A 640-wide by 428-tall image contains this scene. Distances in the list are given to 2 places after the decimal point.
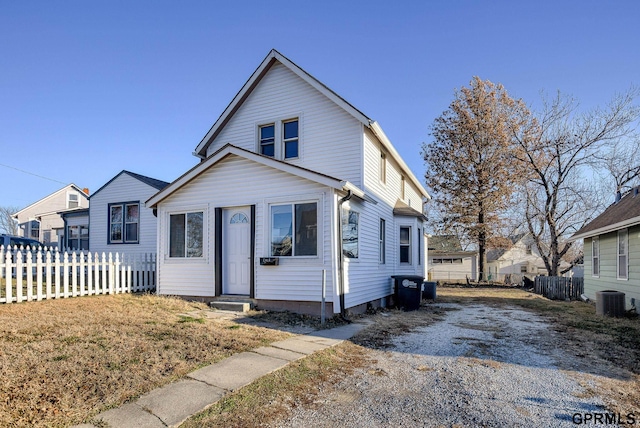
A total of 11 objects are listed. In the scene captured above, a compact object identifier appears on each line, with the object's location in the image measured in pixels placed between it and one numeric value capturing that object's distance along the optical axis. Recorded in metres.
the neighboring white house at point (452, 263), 38.50
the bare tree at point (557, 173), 23.33
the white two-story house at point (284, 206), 9.09
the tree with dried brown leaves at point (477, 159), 26.31
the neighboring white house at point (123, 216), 16.97
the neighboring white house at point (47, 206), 29.97
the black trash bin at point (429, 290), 15.03
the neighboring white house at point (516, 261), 45.50
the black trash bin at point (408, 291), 11.73
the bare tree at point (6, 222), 54.72
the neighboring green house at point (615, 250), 10.88
